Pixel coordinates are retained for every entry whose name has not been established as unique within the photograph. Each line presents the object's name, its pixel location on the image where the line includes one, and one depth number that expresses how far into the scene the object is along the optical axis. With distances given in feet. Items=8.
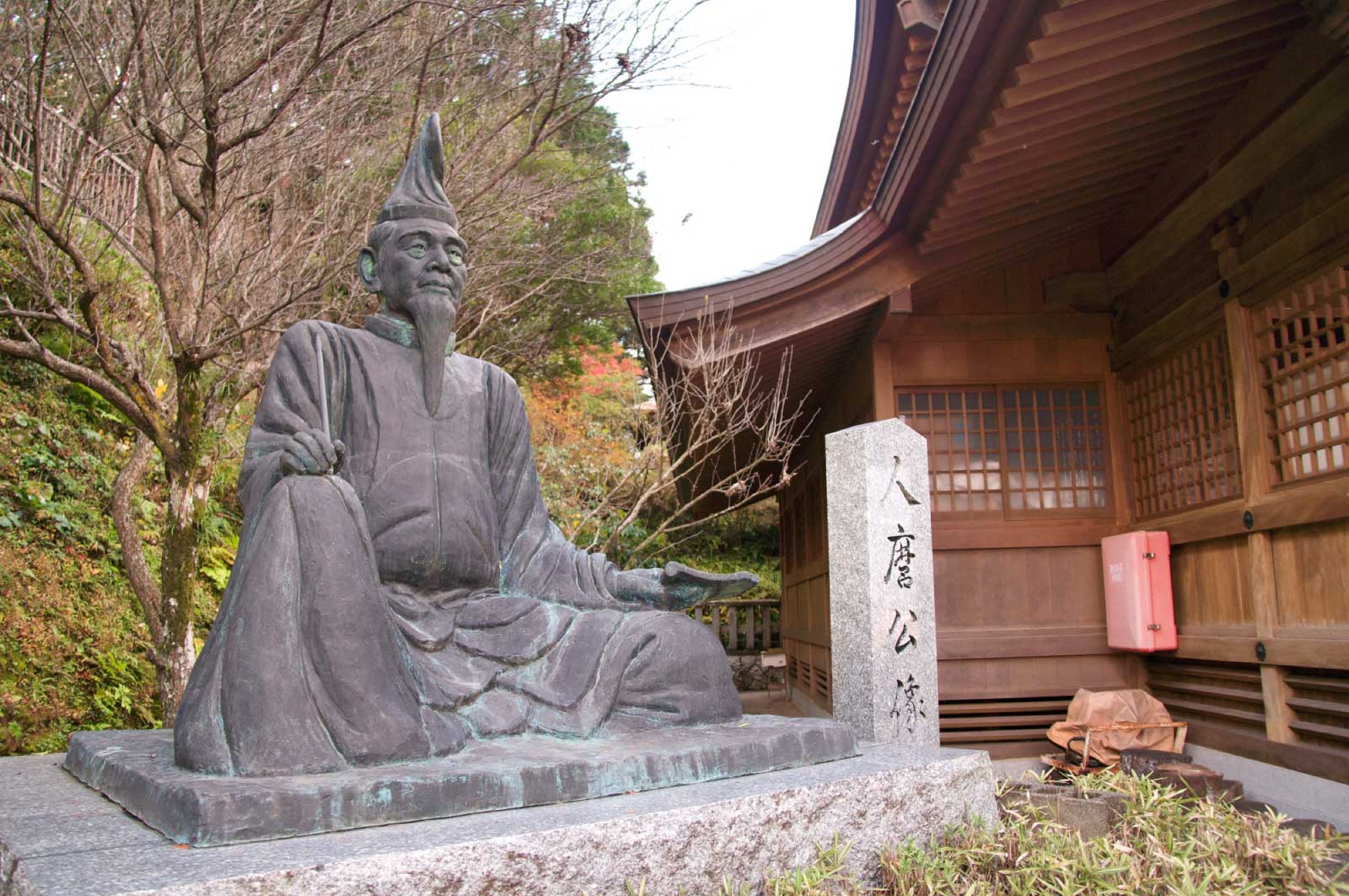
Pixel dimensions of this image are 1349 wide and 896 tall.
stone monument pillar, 17.48
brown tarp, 21.50
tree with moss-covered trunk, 17.97
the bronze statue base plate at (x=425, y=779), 7.84
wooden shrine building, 16.87
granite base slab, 7.11
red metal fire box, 22.00
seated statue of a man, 9.02
